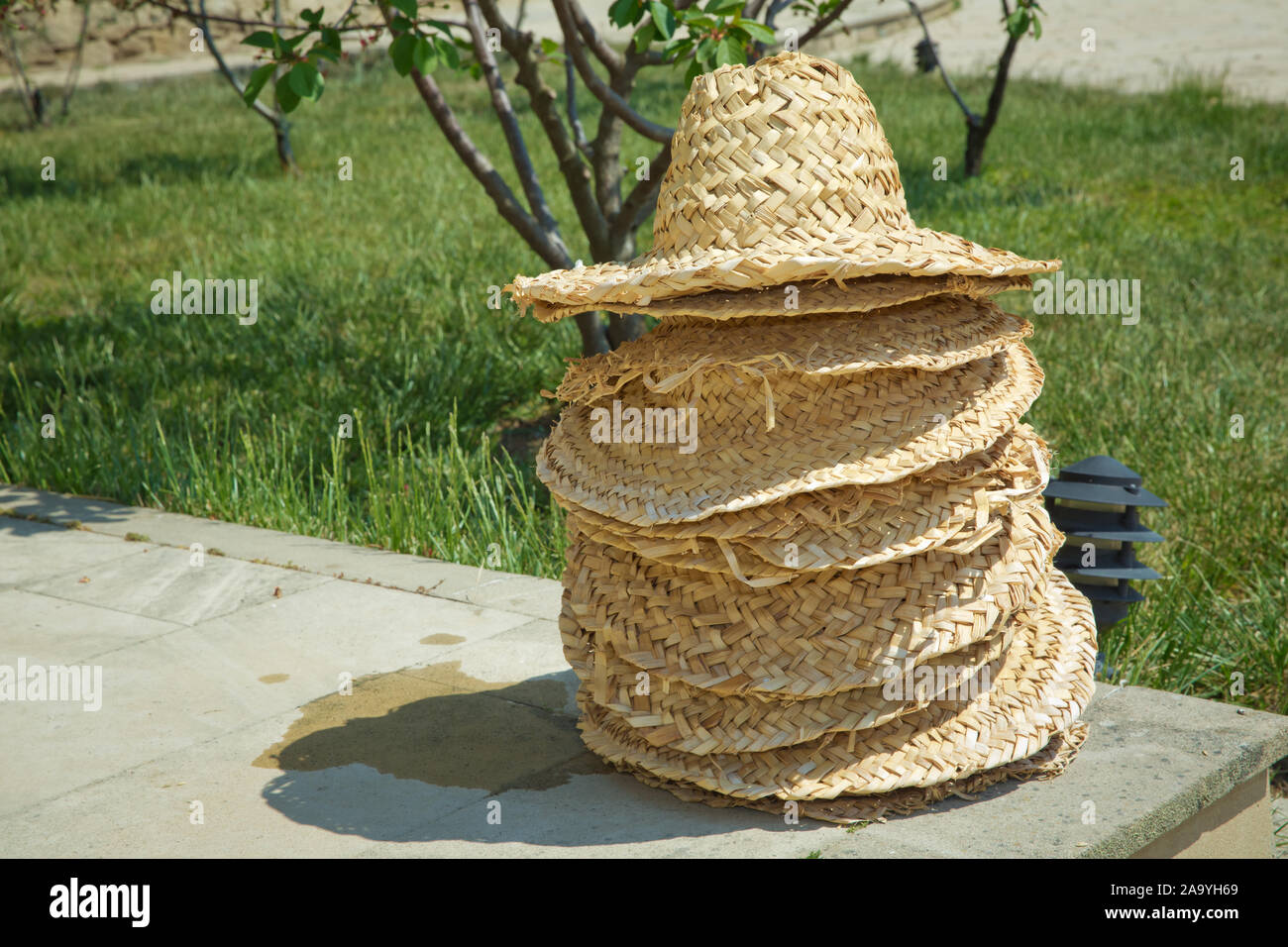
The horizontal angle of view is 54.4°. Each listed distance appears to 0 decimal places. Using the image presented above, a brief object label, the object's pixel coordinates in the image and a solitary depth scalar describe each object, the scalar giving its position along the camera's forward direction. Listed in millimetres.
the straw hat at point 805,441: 2598
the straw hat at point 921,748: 2717
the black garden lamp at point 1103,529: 3594
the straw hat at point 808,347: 2621
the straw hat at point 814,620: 2643
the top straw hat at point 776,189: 2625
